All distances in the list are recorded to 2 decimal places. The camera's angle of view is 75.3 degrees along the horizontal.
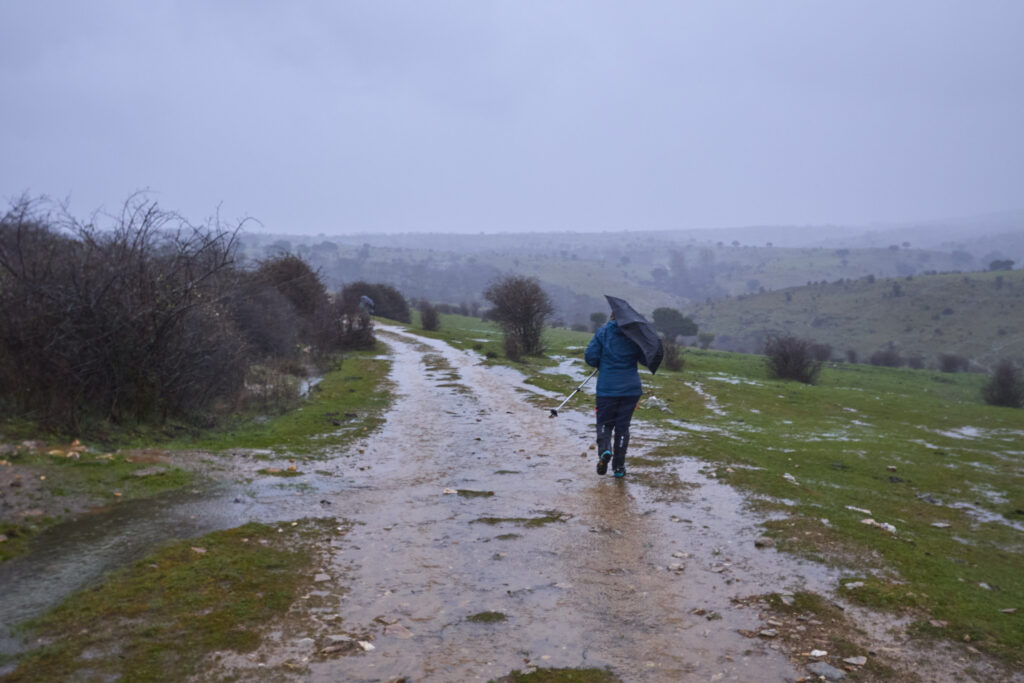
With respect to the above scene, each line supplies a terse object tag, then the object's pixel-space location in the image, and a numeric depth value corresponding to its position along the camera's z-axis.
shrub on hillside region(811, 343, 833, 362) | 46.50
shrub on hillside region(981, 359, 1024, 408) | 29.56
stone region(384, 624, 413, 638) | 4.71
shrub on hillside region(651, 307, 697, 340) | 84.62
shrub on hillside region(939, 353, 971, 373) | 53.81
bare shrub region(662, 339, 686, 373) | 31.02
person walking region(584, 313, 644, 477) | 9.26
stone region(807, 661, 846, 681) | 4.20
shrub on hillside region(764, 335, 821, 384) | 33.47
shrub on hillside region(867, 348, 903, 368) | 58.09
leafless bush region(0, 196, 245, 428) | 9.89
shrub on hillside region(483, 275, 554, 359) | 30.02
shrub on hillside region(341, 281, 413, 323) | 57.28
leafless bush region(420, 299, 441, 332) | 50.06
